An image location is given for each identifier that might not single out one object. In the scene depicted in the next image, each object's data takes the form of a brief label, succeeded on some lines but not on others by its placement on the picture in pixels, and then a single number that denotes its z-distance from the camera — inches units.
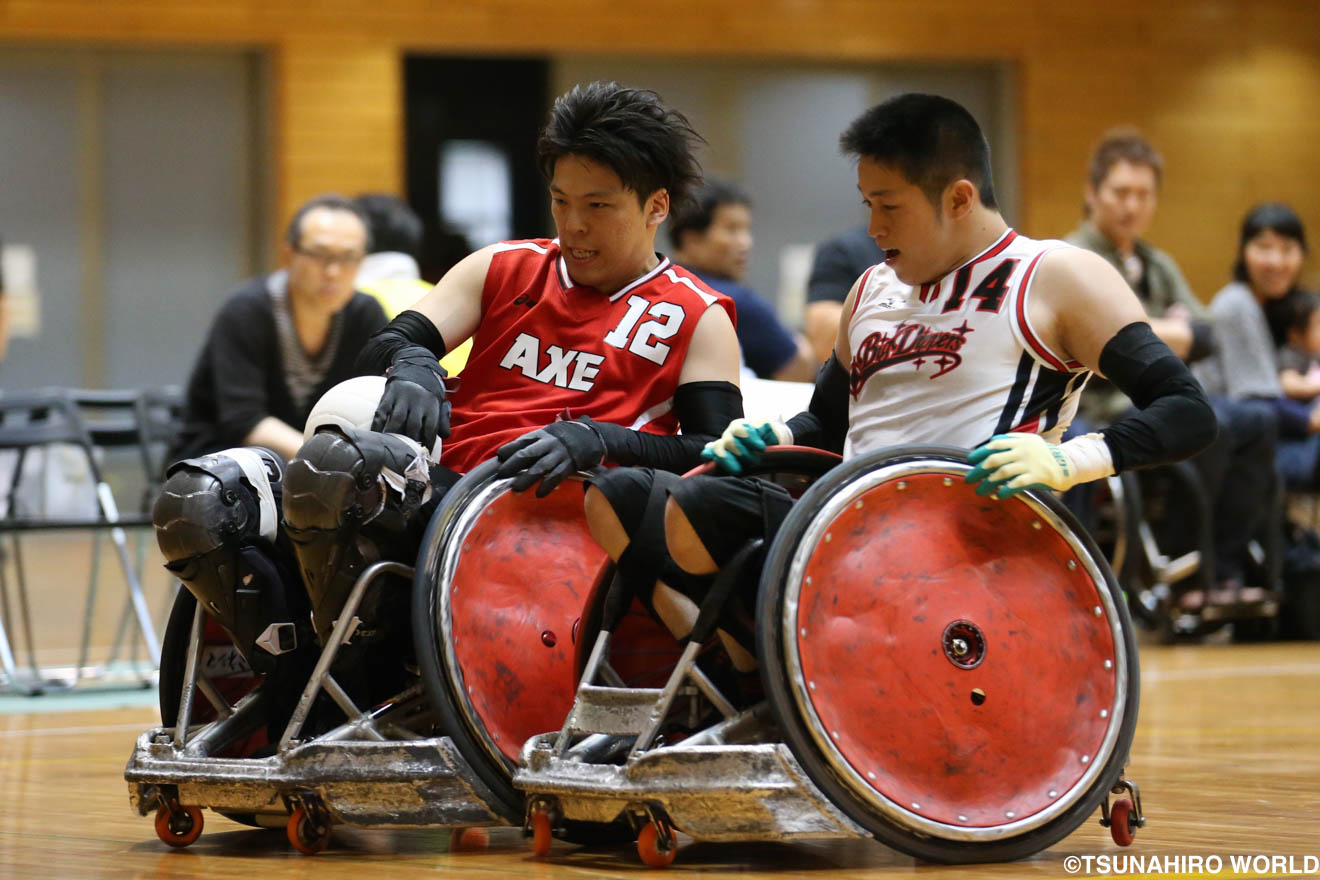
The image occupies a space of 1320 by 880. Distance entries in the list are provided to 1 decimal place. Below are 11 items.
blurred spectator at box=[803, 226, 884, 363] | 490.9
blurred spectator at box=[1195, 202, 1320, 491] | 633.0
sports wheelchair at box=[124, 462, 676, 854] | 244.4
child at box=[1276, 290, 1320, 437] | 648.4
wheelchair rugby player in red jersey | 245.3
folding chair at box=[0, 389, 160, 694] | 514.0
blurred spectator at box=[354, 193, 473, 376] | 525.3
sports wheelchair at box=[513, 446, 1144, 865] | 215.8
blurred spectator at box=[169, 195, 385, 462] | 482.6
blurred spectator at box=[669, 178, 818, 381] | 556.4
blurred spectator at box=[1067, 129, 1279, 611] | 554.6
